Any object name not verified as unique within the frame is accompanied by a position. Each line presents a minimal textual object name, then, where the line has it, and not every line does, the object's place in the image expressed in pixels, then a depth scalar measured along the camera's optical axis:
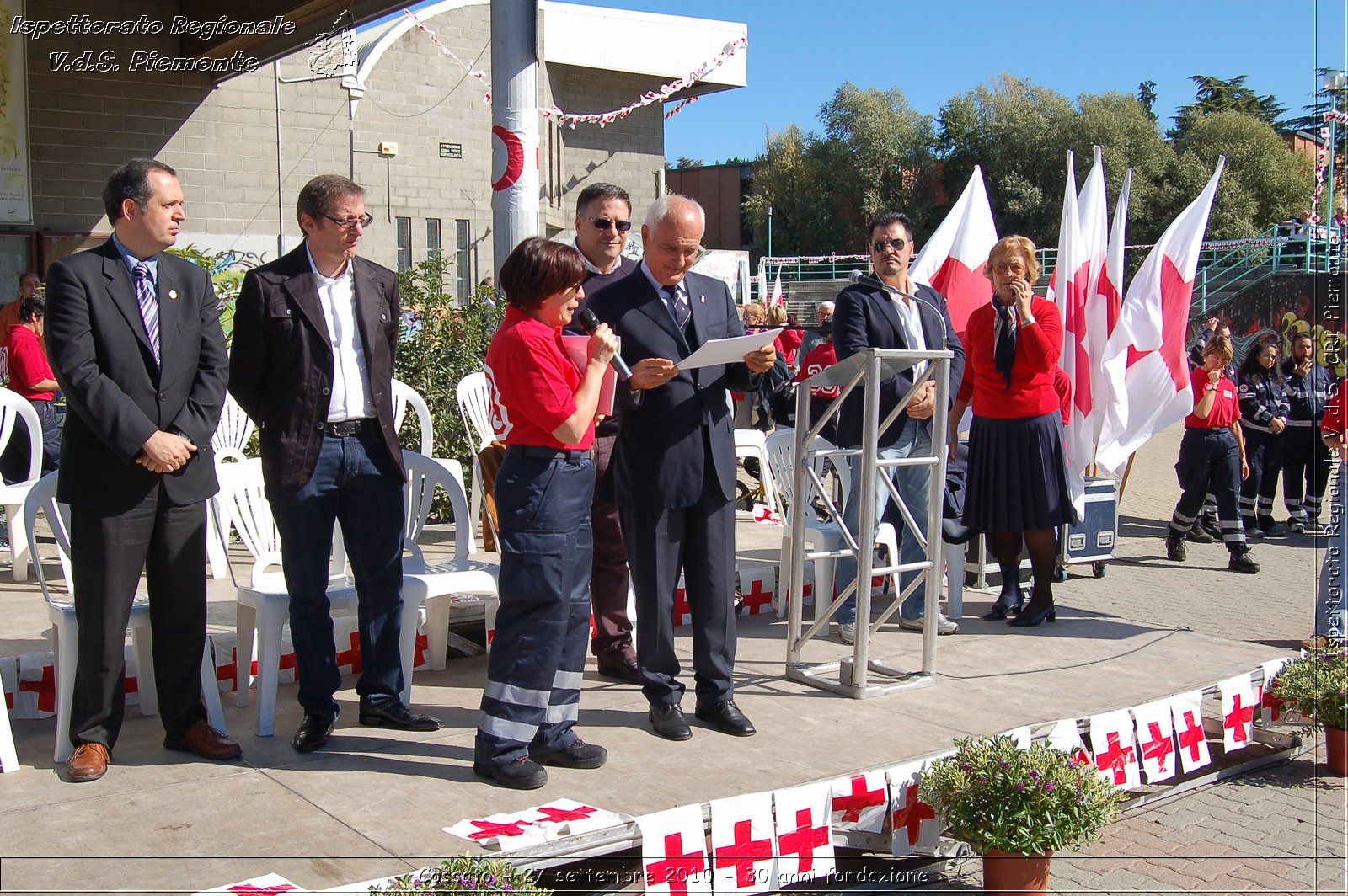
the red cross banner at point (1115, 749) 4.23
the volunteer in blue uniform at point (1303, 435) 10.34
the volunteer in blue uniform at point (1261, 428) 10.42
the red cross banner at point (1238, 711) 4.78
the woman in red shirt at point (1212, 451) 9.12
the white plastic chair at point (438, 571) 4.70
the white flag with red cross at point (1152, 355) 7.78
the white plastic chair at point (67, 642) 4.04
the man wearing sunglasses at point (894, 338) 5.50
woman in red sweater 6.18
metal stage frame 4.76
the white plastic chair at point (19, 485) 6.26
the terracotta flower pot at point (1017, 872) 3.47
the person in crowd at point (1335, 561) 5.58
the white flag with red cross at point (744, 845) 3.35
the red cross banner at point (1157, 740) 4.41
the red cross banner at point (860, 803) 3.63
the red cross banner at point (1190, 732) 4.57
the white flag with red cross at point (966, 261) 8.31
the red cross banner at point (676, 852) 3.21
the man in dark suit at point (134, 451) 3.84
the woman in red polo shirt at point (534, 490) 3.77
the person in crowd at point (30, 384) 7.71
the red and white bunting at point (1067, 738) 4.06
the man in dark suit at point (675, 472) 4.25
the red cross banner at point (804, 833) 3.47
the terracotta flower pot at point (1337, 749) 4.70
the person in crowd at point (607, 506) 4.97
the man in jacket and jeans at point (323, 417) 4.13
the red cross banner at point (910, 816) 3.75
